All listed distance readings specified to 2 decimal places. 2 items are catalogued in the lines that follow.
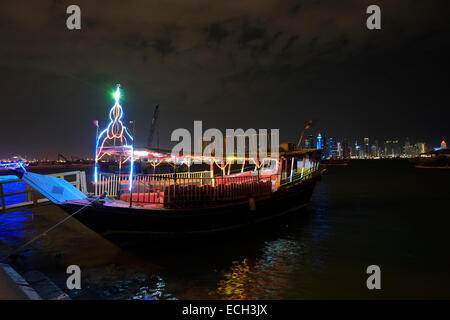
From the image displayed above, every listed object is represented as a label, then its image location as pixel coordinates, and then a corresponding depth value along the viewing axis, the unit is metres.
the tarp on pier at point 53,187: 8.25
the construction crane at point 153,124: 101.12
